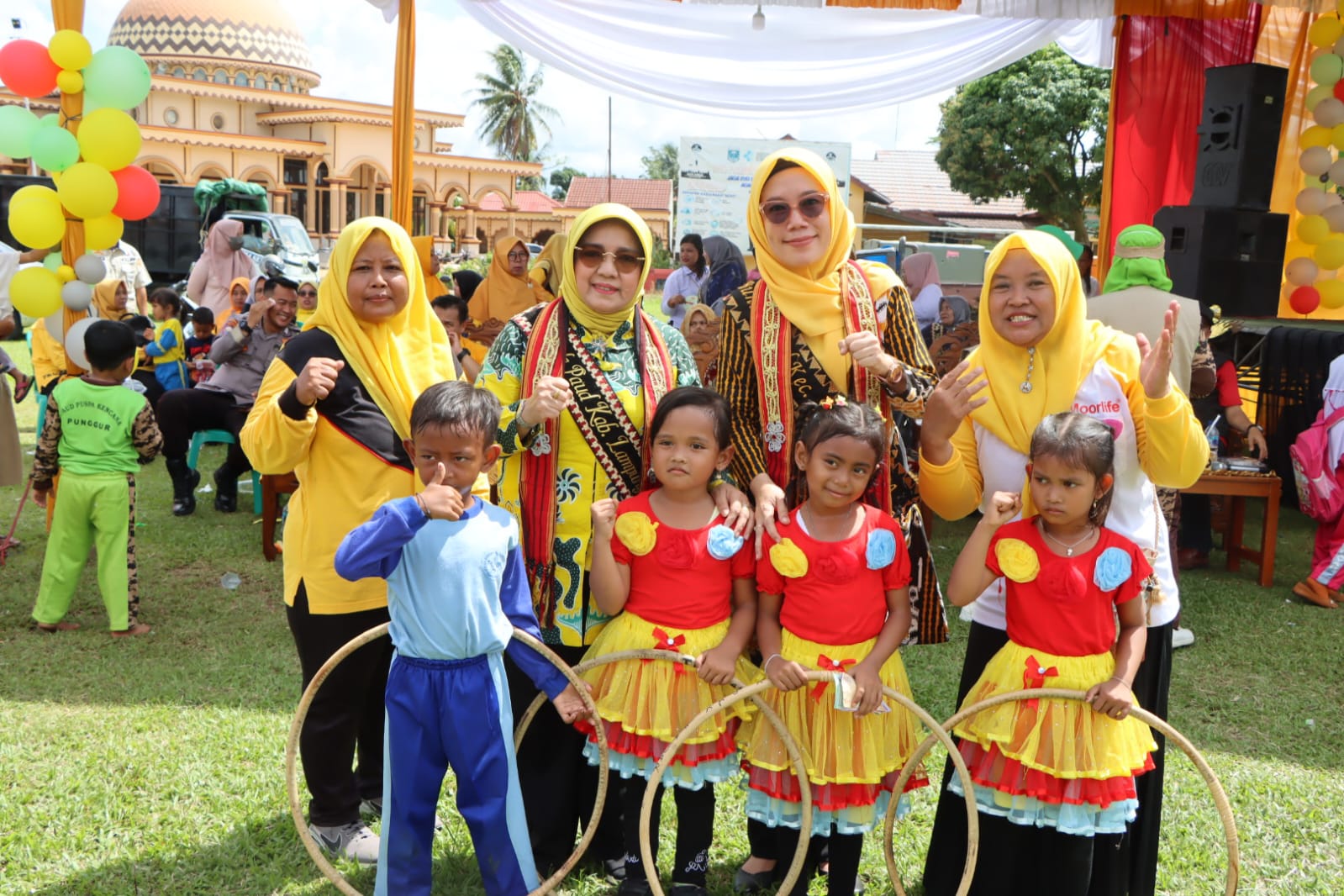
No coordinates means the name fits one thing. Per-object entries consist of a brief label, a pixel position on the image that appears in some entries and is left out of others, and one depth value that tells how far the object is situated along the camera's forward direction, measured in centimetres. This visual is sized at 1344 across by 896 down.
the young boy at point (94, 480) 555
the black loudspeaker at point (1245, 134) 692
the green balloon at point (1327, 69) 835
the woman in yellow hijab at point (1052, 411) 268
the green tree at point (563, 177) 7806
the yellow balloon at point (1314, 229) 873
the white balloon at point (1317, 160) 864
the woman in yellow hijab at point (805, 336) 300
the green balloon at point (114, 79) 621
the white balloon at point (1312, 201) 867
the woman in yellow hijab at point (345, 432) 305
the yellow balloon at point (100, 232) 637
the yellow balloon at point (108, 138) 617
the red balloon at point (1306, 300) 904
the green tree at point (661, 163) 7969
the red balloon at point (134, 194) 641
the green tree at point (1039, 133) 2388
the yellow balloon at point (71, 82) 616
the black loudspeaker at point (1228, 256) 680
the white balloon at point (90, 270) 624
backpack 648
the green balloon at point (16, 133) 620
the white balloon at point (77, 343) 606
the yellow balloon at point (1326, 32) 833
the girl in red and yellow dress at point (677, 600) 288
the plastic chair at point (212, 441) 784
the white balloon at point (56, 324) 643
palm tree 6003
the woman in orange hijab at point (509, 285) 867
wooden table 663
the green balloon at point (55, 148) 610
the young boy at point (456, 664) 268
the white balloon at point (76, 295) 623
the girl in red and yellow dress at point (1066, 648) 263
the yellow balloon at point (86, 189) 613
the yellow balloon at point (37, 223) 606
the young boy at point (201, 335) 949
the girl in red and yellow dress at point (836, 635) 280
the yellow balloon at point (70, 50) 603
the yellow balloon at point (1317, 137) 864
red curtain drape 840
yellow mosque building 3262
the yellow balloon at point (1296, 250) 914
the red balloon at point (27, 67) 601
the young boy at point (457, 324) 715
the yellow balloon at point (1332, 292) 892
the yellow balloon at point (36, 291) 615
